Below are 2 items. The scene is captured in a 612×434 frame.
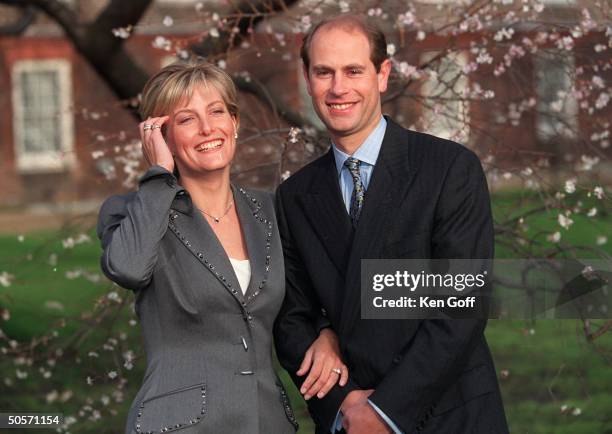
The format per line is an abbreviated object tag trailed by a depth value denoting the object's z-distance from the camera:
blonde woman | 3.41
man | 3.37
